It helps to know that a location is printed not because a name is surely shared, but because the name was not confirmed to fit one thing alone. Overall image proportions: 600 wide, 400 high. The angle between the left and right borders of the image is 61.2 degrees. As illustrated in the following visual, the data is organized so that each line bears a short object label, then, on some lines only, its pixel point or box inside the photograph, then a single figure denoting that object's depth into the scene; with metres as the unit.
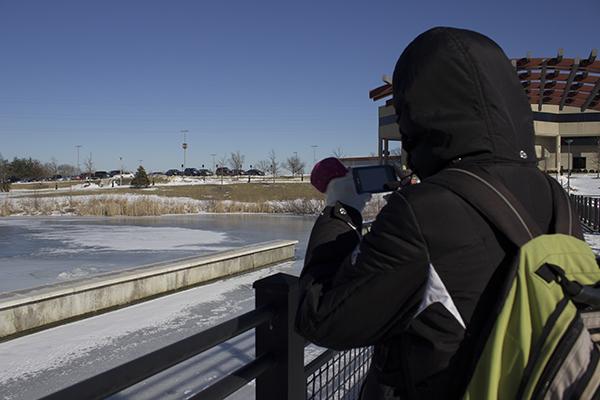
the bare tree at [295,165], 86.25
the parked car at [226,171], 82.62
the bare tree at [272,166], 74.79
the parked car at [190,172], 79.44
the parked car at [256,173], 82.31
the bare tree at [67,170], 107.03
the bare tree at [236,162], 86.62
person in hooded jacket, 1.14
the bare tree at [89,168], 89.69
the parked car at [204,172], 76.80
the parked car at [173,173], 80.88
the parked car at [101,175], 76.06
